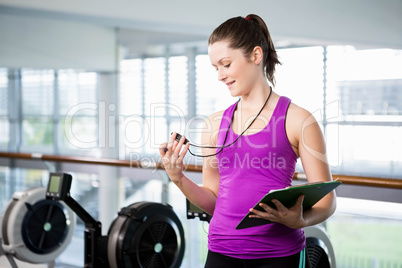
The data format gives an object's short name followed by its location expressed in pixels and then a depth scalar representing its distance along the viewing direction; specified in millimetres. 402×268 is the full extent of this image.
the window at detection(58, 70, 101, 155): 9156
